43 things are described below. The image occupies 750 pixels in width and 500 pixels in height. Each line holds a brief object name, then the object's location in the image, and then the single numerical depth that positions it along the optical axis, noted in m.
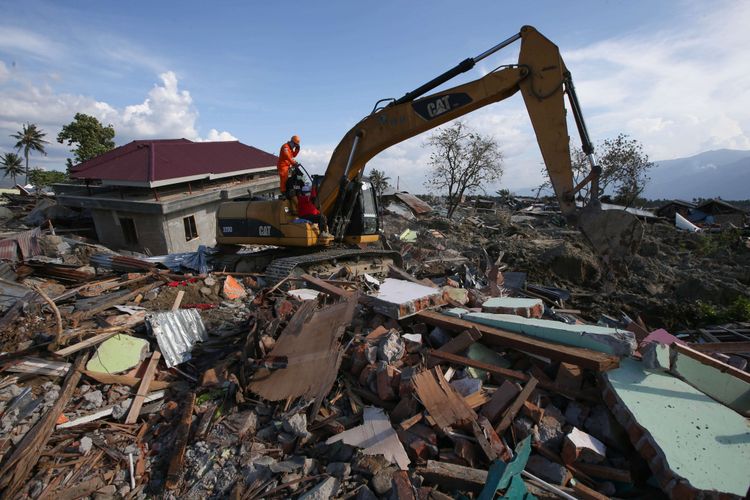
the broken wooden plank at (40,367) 4.57
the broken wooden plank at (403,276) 7.10
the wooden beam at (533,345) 3.72
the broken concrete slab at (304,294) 6.34
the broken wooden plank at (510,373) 3.71
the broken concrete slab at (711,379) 3.44
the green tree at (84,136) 29.75
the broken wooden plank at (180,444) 3.42
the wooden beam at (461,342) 4.32
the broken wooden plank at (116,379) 4.60
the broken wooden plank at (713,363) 3.44
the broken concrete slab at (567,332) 3.88
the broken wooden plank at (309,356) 4.07
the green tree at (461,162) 23.36
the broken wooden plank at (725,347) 4.61
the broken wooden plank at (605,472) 3.04
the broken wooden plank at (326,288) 5.87
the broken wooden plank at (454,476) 2.99
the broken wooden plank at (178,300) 6.56
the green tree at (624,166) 22.28
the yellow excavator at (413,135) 4.84
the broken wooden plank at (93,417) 3.99
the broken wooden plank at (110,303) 5.84
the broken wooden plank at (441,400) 3.48
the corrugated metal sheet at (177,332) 5.17
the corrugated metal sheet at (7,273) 7.48
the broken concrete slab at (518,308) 5.32
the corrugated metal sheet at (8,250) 9.43
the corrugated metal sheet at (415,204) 25.53
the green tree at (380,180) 28.74
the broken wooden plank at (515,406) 3.45
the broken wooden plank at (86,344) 4.71
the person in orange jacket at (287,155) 7.22
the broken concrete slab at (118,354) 4.77
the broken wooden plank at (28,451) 3.32
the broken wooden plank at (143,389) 4.22
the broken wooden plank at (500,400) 3.57
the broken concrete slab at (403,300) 5.01
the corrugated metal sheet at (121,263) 8.64
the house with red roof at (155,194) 12.57
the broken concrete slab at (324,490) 2.99
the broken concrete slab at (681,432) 2.64
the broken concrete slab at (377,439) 3.32
